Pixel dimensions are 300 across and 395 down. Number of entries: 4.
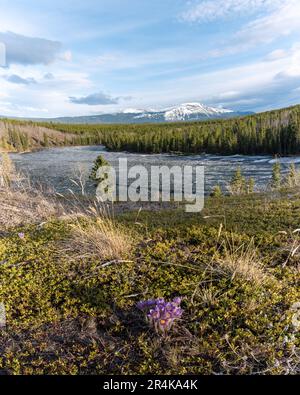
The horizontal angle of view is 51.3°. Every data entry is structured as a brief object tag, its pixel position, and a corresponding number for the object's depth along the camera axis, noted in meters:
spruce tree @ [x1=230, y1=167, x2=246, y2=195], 19.77
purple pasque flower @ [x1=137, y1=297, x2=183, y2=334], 2.74
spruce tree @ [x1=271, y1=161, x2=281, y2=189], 19.88
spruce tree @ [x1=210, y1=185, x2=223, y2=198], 17.36
